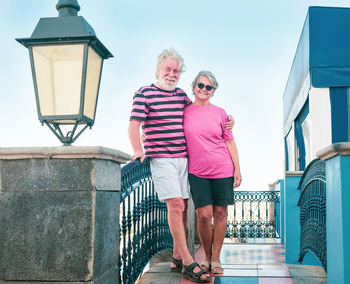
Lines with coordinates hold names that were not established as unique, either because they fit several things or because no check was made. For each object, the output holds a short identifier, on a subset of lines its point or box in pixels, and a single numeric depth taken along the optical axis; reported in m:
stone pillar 2.56
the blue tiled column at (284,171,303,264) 6.60
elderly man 3.33
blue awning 7.77
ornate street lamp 2.92
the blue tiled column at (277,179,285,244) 9.08
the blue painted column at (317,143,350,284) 2.68
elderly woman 3.45
